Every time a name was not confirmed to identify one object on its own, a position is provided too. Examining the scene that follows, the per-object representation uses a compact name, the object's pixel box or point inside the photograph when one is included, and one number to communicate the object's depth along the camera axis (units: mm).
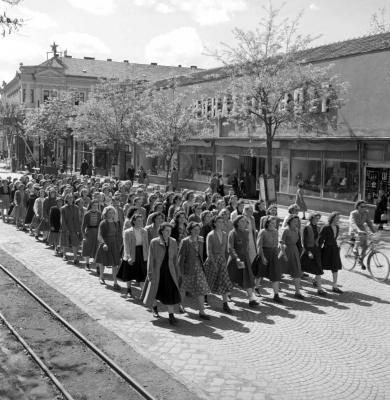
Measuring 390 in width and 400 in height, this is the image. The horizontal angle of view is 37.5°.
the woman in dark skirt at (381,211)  20578
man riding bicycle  13409
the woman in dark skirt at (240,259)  10491
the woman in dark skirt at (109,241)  11914
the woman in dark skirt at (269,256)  10859
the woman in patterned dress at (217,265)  10133
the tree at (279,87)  22594
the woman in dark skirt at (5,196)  21888
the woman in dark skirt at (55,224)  15344
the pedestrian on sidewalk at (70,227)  14547
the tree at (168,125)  29531
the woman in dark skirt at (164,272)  9438
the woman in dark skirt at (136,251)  10828
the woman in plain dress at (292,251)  11062
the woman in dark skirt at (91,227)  13211
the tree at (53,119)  49594
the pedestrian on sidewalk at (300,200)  21781
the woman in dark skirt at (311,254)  11539
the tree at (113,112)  37281
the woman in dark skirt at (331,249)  11719
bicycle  12875
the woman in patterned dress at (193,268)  9727
